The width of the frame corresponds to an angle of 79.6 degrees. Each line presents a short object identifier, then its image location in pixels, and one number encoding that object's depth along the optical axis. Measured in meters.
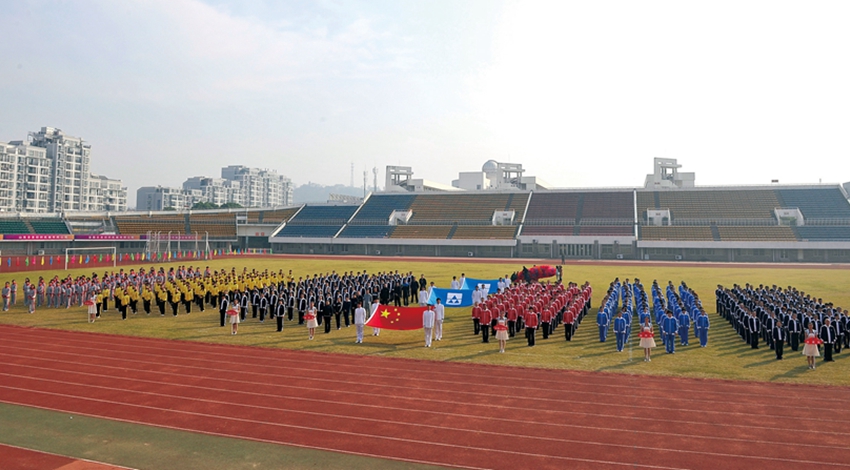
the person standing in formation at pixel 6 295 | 22.75
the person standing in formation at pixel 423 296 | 22.53
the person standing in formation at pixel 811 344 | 12.92
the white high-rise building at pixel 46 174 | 105.62
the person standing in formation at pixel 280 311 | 18.05
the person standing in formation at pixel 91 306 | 19.23
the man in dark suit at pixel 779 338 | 14.08
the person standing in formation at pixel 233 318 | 17.27
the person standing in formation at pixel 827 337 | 13.88
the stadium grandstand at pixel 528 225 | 57.53
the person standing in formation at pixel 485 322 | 16.44
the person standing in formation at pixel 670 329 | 14.70
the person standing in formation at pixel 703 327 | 15.61
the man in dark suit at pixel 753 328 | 15.34
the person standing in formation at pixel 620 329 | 15.09
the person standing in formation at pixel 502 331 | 15.09
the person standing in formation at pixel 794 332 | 15.16
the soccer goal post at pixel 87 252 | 61.31
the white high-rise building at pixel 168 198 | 181.00
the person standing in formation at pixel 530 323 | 15.77
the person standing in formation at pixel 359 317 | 16.30
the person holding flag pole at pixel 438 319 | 16.78
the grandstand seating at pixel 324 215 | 78.56
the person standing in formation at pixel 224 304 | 18.94
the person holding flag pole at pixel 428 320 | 15.56
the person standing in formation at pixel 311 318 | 16.45
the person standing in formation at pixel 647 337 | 13.86
